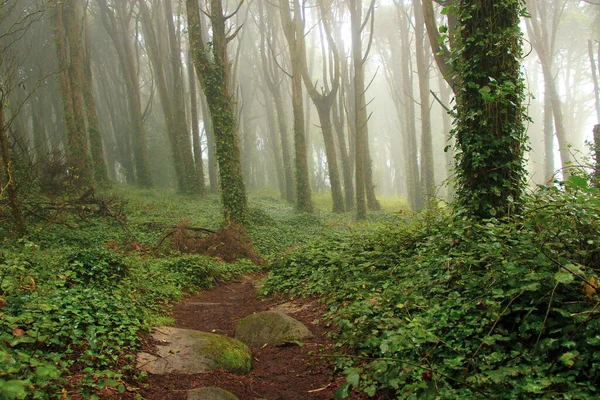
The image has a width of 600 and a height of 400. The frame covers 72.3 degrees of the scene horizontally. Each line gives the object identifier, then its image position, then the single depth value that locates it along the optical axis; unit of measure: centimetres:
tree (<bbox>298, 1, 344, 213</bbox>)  1714
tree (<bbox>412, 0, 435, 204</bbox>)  1847
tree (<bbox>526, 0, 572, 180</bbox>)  2081
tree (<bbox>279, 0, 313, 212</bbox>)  1683
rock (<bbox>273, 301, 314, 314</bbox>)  570
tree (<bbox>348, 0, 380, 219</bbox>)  1588
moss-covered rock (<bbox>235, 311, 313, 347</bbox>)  469
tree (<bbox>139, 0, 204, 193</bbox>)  1923
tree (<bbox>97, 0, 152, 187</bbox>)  2134
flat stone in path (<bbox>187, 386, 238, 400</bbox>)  329
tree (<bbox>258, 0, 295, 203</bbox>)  2164
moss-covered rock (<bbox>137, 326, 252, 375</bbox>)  389
